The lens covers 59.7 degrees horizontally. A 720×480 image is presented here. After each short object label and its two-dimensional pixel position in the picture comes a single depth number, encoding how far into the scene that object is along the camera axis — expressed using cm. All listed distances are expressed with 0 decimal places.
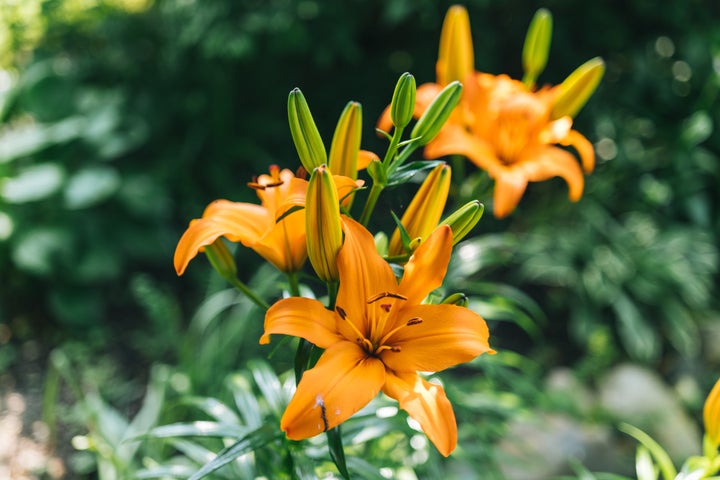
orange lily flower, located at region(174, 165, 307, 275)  72
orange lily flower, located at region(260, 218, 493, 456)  62
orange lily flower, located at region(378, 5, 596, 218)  102
